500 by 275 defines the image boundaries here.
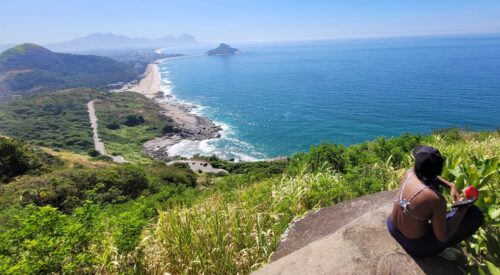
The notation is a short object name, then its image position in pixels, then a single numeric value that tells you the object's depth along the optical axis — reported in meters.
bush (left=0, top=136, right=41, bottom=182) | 30.81
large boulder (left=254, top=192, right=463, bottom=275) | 3.59
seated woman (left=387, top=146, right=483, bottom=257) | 3.40
